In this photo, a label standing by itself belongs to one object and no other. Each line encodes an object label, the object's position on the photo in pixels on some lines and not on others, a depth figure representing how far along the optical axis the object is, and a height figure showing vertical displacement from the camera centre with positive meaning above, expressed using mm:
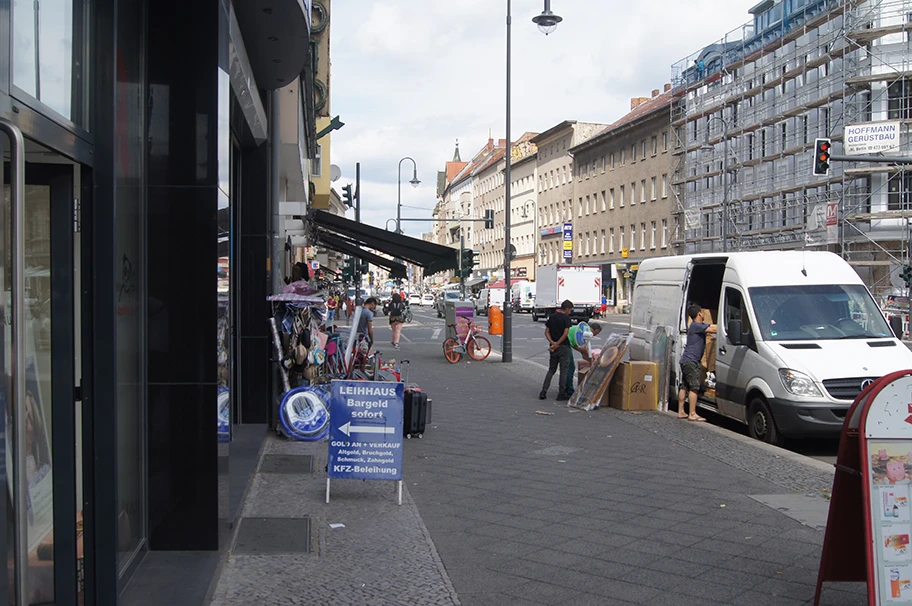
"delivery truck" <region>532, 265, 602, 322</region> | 52562 +448
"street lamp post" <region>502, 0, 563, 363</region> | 23141 +2771
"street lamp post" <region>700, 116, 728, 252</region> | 42550 +5707
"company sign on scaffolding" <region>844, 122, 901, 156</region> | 32750 +5635
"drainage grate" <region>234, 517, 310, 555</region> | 6090 -1678
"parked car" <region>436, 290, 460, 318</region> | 59375 -246
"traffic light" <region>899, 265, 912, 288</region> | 30141 +629
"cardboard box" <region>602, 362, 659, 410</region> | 13773 -1389
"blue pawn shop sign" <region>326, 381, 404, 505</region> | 7422 -1114
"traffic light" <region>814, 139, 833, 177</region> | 21625 +3277
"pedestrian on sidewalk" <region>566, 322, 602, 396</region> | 15016 -873
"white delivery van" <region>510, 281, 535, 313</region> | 69312 -252
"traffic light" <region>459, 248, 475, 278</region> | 25344 +941
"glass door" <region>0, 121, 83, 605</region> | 4008 -386
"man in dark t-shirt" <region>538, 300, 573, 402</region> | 15172 -846
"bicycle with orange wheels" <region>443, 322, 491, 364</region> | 23406 -1356
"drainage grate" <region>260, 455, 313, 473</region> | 8828 -1676
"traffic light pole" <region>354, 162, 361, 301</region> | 42106 +4413
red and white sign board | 4582 -955
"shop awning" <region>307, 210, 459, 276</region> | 16859 +940
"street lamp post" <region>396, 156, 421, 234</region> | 62375 +7525
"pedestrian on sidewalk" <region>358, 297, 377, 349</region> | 18844 -520
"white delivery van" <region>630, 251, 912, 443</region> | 10586 -623
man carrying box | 12891 -906
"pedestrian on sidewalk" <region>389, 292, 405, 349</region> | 29609 -737
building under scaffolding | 37781 +8035
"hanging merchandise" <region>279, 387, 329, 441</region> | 10523 -1395
